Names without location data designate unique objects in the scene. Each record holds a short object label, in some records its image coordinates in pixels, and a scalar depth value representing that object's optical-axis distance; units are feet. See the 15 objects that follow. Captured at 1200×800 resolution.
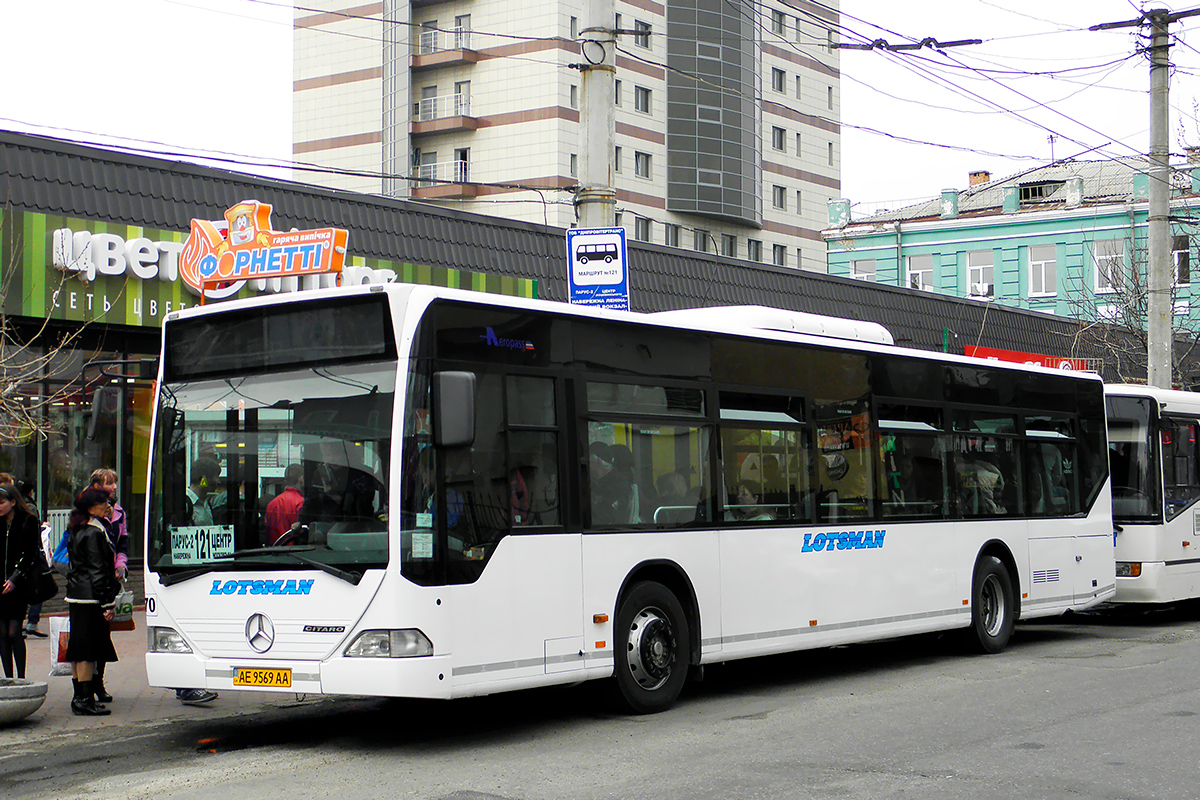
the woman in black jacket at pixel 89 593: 33.42
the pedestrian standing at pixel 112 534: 34.50
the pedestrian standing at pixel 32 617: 49.80
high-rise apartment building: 168.25
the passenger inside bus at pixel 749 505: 35.76
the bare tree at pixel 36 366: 49.83
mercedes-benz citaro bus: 27.63
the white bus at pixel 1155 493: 53.26
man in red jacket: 28.35
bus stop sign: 40.29
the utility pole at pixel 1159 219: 70.44
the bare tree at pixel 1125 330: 118.01
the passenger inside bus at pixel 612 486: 31.60
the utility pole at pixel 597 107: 42.70
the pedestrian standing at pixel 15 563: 34.88
